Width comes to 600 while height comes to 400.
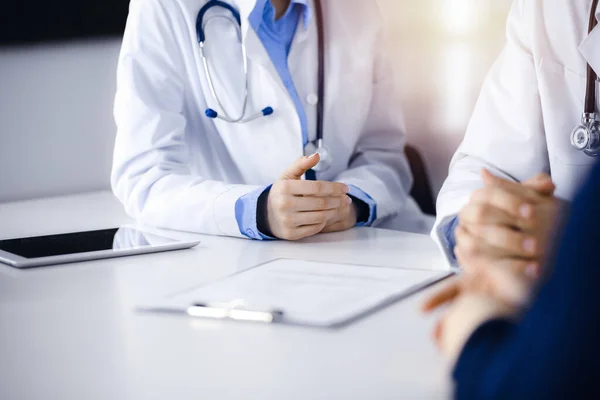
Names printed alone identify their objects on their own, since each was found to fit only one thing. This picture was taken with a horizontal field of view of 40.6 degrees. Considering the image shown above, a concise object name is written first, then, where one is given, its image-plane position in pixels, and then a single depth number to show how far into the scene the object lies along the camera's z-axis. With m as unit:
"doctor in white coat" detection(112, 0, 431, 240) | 1.43
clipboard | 0.82
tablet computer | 1.12
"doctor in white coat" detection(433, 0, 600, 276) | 1.24
